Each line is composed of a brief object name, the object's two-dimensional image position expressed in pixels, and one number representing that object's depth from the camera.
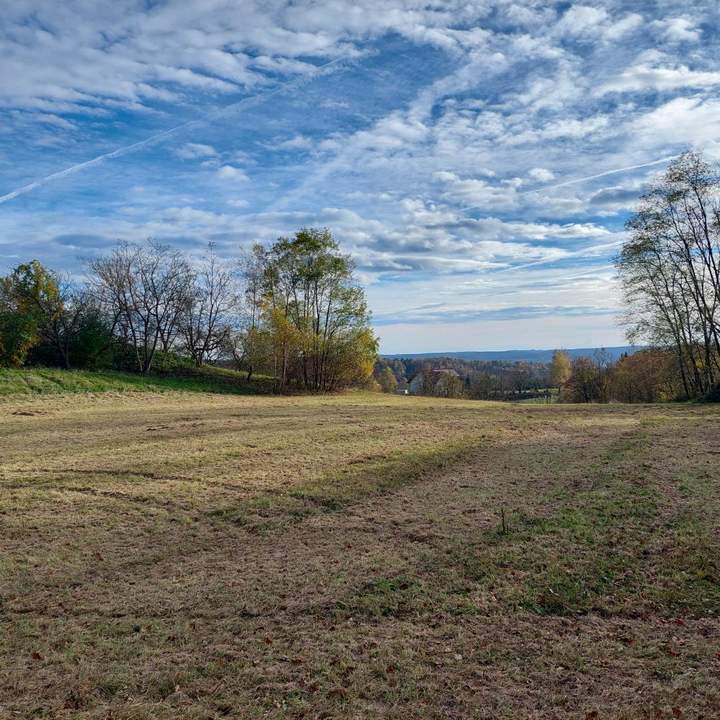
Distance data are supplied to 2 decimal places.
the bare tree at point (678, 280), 26.23
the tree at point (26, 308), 30.38
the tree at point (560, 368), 78.81
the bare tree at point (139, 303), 38.47
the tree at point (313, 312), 36.47
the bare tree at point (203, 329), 42.34
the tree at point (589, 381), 58.95
